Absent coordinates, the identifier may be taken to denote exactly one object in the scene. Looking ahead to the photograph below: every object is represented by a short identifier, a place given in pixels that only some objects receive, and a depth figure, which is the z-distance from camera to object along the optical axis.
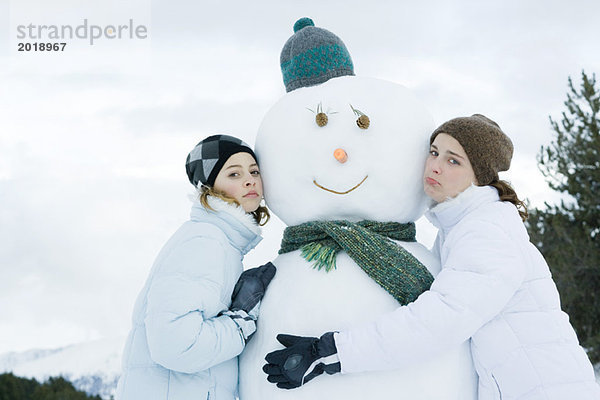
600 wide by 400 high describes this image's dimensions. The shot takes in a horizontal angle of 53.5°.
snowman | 2.18
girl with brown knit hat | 2.05
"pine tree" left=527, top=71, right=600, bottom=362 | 10.26
